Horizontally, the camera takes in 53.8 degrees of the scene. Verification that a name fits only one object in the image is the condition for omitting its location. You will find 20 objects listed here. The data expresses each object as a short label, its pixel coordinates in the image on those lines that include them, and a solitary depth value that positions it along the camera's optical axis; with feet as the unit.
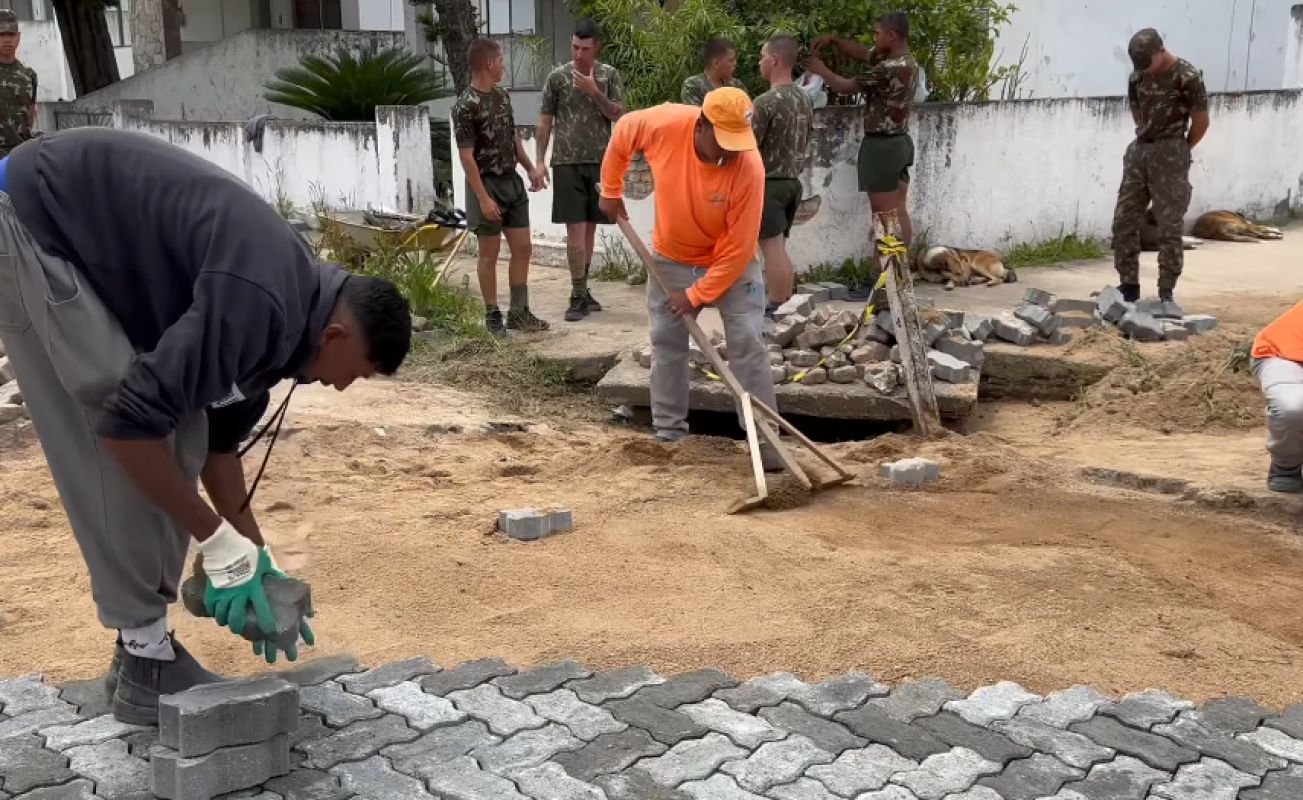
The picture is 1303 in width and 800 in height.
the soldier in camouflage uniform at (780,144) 24.49
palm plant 45.42
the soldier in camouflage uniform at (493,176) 24.35
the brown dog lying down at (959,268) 30.66
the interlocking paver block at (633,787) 9.11
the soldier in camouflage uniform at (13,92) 29.07
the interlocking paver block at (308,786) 9.01
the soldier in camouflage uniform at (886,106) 27.99
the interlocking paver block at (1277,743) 9.94
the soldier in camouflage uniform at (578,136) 26.50
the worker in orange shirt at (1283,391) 15.58
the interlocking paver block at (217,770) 8.64
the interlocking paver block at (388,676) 10.68
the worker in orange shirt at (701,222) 16.71
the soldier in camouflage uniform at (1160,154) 25.41
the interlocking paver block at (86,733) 9.74
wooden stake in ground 19.90
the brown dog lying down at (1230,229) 38.65
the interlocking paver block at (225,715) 8.64
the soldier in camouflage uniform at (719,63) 24.82
